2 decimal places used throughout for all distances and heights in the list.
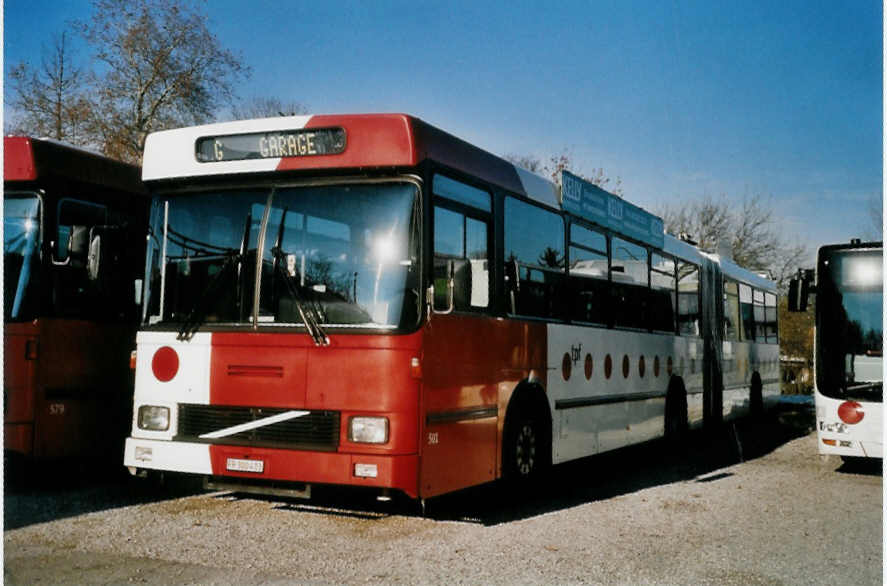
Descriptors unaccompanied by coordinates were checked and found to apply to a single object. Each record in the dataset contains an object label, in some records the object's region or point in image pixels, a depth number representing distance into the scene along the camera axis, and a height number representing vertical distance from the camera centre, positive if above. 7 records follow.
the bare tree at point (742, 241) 50.62 +6.86
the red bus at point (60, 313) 8.74 +0.45
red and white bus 7.03 +0.41
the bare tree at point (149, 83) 26.61 +8.09
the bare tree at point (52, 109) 25.12 +6.86
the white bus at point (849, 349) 11.20 +0.25
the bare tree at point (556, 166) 42.08 +8.93
